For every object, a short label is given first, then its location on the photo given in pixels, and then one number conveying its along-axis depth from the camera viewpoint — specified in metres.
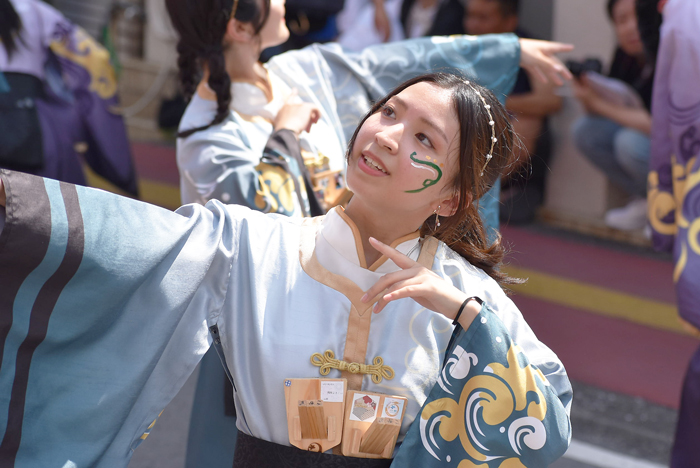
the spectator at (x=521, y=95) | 9.91
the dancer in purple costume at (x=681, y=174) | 4.07
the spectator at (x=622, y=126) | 8.95
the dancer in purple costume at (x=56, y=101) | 6.36
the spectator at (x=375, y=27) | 10.66
